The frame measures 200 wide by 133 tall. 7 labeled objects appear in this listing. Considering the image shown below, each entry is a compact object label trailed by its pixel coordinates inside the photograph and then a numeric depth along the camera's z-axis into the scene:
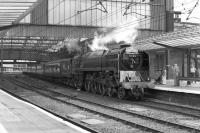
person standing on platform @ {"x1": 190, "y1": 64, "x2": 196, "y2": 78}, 21.97
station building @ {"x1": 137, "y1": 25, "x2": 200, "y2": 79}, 18.67
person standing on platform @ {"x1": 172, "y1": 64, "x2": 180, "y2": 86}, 19.73
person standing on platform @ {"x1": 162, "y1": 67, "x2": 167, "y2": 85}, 21.71
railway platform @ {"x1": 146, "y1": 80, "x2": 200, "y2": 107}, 15.07
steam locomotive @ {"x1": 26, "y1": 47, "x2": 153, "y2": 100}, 17.47
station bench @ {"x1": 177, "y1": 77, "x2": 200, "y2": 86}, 16.93
